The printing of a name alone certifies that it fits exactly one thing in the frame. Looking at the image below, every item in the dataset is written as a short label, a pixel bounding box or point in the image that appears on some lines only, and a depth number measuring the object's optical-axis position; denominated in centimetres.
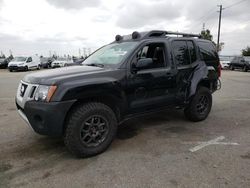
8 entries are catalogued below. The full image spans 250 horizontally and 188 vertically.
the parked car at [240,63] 1999
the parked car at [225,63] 2325
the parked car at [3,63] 2398
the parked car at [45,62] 2483
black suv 263
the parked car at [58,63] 2386
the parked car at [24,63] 1947
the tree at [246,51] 3515
